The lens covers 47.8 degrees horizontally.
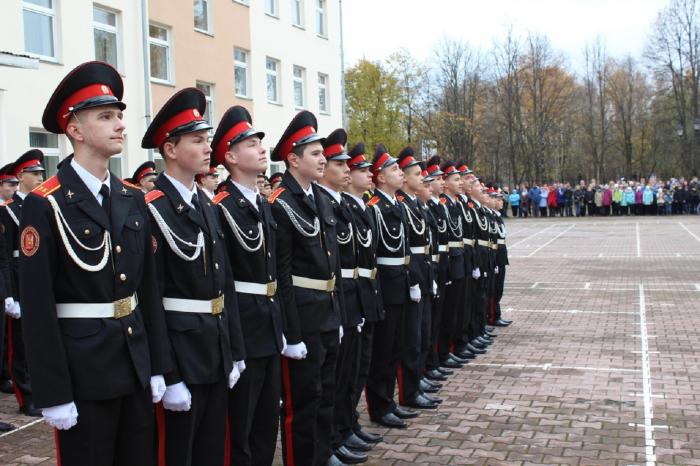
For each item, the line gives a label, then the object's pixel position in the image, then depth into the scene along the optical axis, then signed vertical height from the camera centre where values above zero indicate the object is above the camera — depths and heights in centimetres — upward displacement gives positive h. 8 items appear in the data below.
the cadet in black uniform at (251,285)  423 -41
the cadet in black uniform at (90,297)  310 -33
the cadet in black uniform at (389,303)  632 -79
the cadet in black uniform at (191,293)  367 -39
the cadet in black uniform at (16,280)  728 -58
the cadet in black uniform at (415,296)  666 -78
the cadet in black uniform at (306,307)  477 -61
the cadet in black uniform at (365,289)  571 -60
